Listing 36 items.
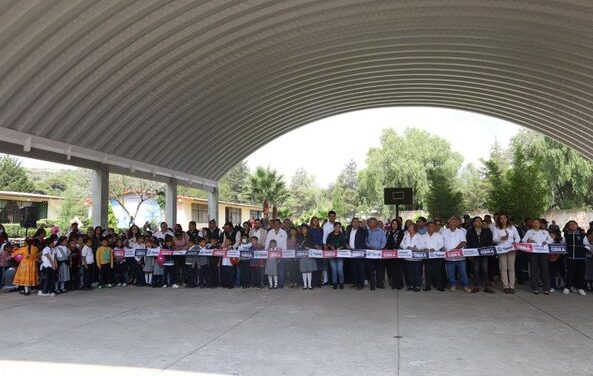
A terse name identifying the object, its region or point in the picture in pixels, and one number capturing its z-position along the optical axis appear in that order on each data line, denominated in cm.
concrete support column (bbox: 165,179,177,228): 2141
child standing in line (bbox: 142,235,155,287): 1212
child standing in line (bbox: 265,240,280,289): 1141
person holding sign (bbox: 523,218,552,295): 1026
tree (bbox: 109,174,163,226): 4567
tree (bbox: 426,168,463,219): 3238
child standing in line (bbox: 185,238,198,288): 1188
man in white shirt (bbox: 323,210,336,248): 1205
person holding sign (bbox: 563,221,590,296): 1032
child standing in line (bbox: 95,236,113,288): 1202
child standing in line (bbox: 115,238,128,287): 1246
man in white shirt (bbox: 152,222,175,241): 1373
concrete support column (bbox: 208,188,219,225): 2602
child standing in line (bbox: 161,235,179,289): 1208
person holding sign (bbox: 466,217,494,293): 1060
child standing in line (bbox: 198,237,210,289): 1180
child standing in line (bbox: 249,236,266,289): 1159
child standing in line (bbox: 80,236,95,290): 1177
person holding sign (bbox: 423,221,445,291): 1073
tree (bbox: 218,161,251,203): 7622
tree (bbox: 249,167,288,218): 3697
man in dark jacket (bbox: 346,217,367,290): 1116
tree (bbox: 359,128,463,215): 4472
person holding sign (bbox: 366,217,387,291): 1116
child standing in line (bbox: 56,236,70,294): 1117
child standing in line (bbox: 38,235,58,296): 1067
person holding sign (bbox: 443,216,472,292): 1066
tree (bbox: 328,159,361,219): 6581
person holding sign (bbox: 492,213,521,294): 1038
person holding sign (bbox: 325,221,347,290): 1126
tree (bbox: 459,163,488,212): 5538
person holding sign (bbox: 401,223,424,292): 1077
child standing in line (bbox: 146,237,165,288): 1205
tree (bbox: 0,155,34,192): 5736
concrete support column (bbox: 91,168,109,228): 1616
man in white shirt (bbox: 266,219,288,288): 1160
